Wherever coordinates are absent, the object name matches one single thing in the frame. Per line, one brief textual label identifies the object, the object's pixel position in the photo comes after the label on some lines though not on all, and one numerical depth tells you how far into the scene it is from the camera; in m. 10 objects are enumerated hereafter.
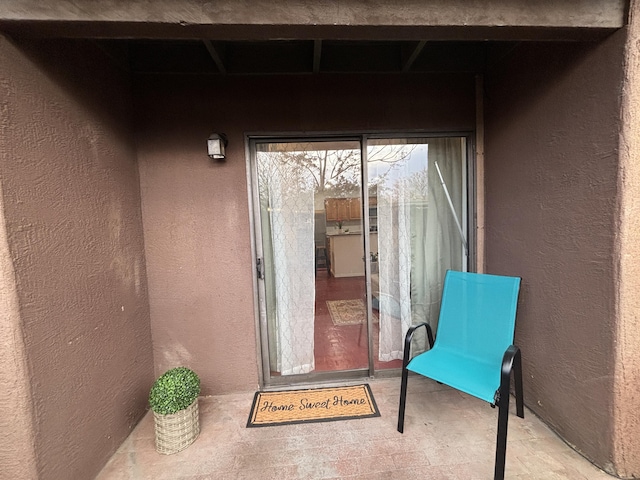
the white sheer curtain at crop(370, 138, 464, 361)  2.35
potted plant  1.70
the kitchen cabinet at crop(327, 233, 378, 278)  2.37
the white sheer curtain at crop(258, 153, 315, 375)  2.26
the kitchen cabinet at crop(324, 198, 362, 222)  2.32
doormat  1.98
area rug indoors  2.44
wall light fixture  2.00
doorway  2.27
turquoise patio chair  1.64
